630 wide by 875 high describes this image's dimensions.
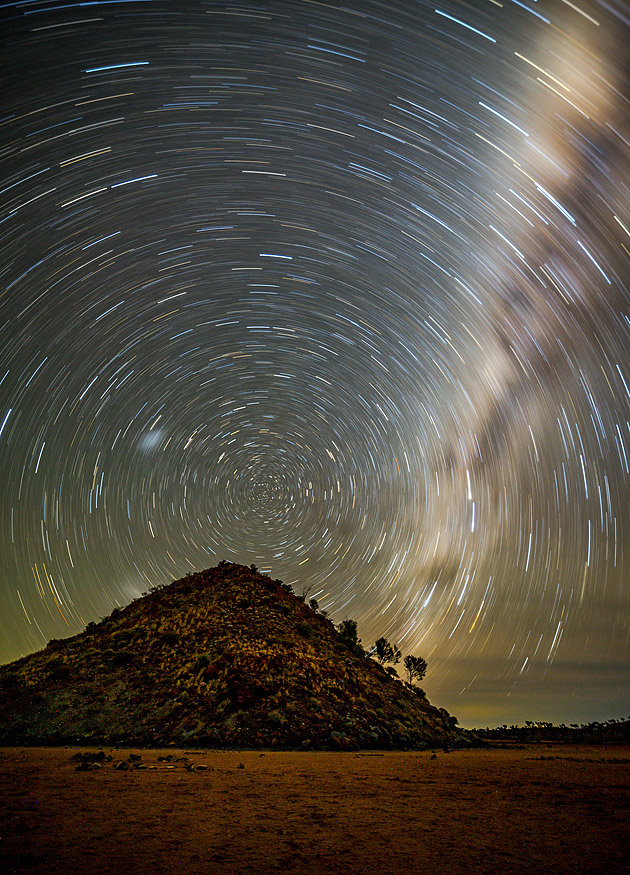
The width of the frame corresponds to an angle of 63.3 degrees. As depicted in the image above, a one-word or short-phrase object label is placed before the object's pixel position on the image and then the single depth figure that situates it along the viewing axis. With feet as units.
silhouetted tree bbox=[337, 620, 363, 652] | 171.83
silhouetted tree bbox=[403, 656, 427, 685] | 225.56
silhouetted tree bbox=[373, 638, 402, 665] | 221.66
